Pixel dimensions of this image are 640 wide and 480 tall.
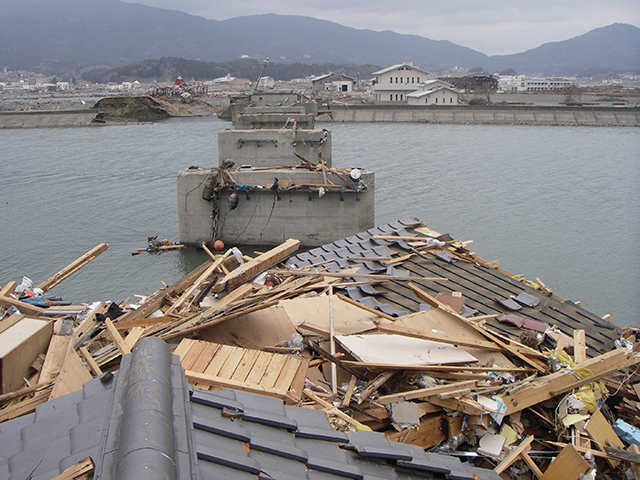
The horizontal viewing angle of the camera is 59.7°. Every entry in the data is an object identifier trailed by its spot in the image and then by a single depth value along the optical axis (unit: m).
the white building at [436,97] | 94.12
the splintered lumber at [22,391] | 7.07
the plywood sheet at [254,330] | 8.91
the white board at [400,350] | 7.66
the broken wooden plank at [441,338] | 8.09
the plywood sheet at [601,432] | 7.33
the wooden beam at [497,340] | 8.30
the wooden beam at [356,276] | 11.66
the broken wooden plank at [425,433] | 6.82
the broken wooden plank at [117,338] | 8.18
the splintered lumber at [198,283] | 11.02
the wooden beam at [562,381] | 7.56
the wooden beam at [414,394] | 7.07
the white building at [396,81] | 107.00
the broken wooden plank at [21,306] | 10.94
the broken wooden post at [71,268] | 13.98
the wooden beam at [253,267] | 11.66
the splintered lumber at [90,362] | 7.78
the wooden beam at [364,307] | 9.88
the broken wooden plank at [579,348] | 8.87
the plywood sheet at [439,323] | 9.12
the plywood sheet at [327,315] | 9.23
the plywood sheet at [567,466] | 6.68
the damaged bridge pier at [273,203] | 26.72
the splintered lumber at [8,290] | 12.09
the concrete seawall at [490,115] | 76.69
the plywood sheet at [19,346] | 7.40
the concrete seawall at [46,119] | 80.94
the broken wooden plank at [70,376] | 7.19
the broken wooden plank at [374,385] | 7.10
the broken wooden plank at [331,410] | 6.49
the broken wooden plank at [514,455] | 6.78
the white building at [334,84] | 143.38
